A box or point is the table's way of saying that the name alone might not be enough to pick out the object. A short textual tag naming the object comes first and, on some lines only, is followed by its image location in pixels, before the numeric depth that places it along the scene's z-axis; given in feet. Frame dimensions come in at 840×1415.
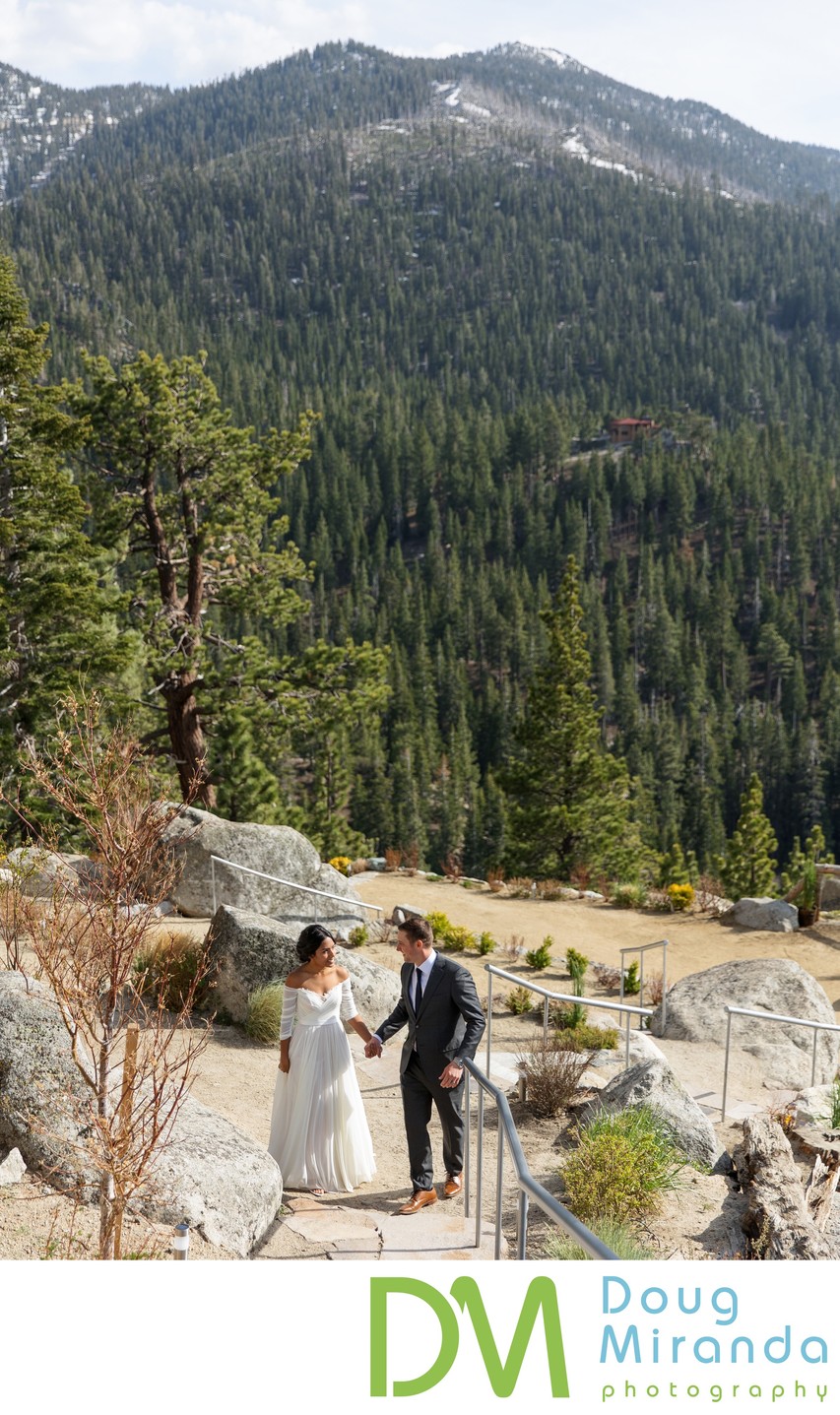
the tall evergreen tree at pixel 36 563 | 59.88
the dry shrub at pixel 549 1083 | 30.04
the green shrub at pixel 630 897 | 74.18
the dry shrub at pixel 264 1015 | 35.36
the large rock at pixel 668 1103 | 26.43
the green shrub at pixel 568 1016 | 41.86
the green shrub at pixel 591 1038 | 39.04
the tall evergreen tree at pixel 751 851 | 142.51
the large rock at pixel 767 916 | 68.08
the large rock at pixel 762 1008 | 39.19
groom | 22.76
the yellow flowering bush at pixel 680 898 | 72.90
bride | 23.88
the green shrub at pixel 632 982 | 51.50
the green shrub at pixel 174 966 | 36.86
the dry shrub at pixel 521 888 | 75.51
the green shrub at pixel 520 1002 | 44.42
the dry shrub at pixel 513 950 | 55.52
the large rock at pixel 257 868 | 50.62
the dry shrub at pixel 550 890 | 75.97
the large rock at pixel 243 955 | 36.58
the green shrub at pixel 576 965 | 49.35
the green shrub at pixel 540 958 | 52.80
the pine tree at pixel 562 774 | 118.73
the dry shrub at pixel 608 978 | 53.69
